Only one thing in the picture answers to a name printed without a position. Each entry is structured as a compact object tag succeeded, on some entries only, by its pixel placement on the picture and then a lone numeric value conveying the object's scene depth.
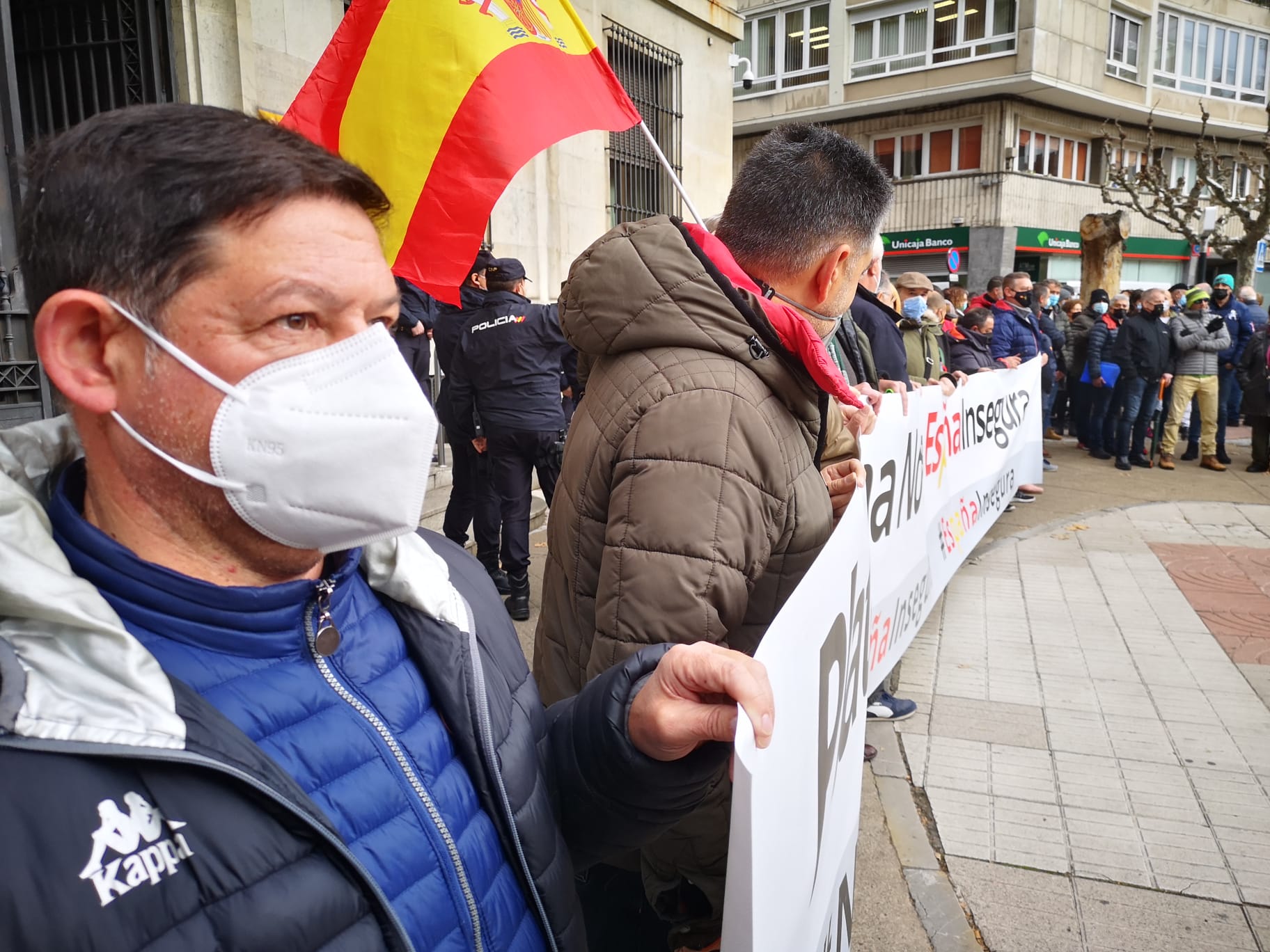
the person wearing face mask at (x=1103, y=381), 10.73
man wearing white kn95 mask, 0.83
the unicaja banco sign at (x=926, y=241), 26.41
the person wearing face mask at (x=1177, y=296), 11.76
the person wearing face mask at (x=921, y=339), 6.79
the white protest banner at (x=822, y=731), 1.12
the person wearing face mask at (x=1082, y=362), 11.85
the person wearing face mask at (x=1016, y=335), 9.41
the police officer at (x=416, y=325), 6.47
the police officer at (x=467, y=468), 5.88
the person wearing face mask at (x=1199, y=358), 10.28
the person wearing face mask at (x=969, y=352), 7.89
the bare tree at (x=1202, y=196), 17.64
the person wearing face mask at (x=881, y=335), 5.46
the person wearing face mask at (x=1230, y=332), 11.22
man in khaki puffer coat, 1.68
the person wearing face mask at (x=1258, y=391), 10.12
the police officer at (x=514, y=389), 5.59
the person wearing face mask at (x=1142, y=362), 10.30
